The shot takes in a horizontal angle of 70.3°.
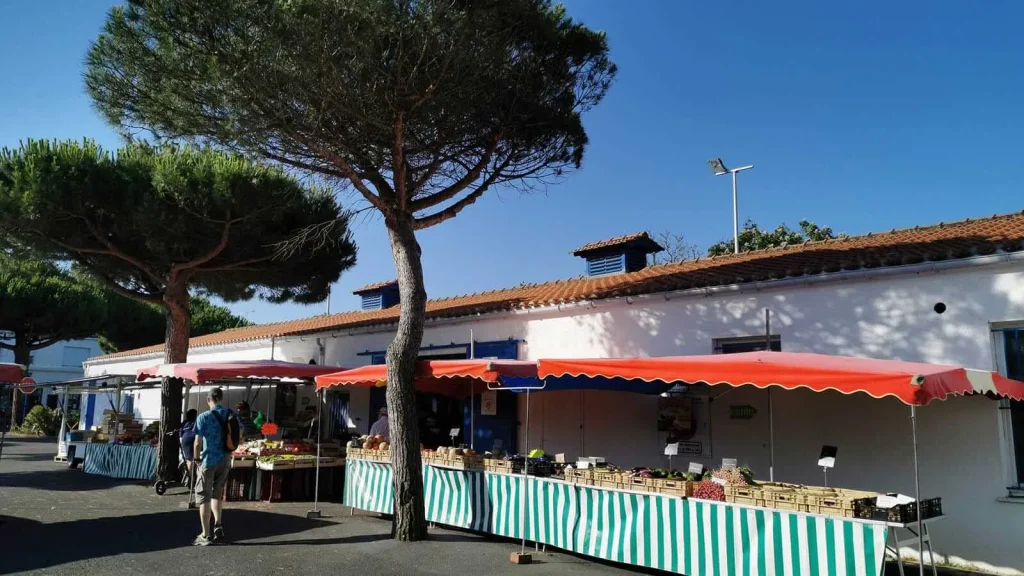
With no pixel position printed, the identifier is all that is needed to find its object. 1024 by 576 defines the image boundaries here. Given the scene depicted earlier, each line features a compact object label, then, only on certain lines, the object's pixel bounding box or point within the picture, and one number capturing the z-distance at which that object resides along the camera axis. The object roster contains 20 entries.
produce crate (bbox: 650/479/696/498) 6.88
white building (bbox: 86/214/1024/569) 7.69
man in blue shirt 8.63
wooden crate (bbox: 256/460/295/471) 12.10
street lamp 18.91
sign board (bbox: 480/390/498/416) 12.49
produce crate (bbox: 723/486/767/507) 6.38
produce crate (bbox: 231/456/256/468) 12.29
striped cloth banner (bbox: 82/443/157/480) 14.87
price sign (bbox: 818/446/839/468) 6.53
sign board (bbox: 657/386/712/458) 9.80
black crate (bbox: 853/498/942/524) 5.78
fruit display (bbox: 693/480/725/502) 6.66
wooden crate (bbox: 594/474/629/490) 7.45
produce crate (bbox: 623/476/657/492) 7.16
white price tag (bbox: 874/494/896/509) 5.79
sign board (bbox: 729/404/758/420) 9.38
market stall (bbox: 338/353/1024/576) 5.78
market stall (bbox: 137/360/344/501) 12.34
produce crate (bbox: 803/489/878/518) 5.81
